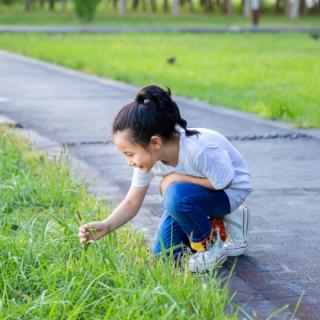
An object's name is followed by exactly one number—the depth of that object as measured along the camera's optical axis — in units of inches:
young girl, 176.1
